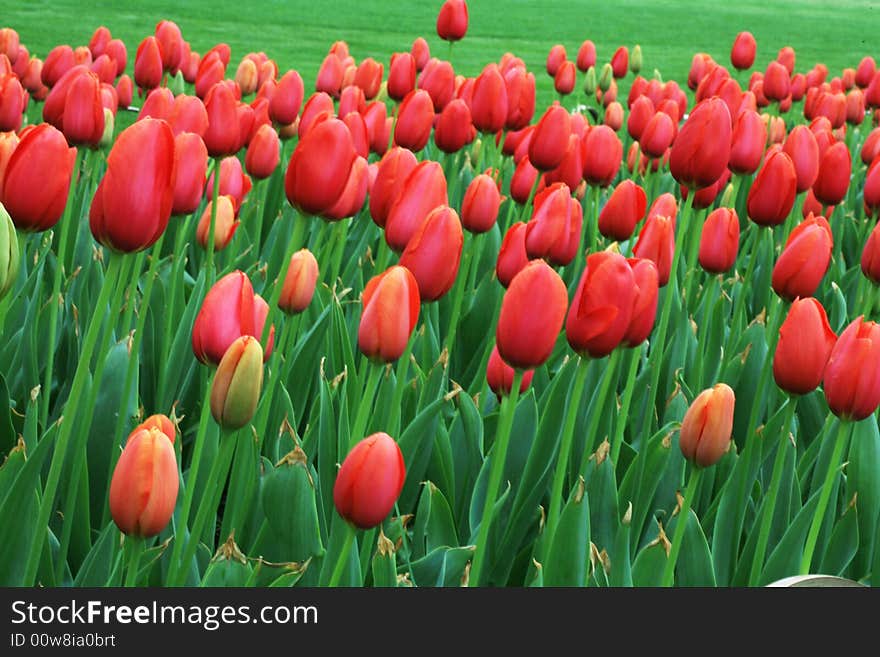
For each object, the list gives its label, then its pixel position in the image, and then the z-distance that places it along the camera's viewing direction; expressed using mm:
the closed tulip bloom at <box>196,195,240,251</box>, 2523
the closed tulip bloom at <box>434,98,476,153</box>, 2707
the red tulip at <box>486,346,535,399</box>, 2215
